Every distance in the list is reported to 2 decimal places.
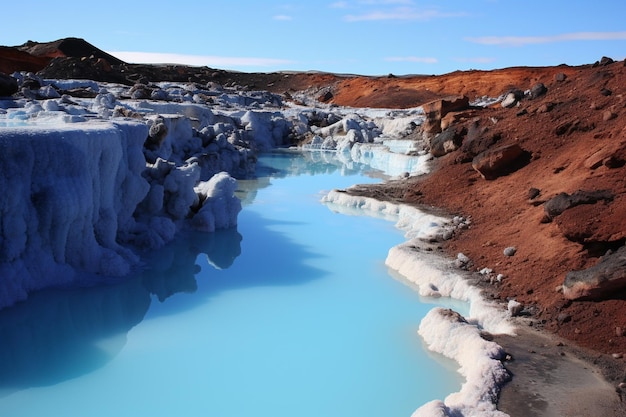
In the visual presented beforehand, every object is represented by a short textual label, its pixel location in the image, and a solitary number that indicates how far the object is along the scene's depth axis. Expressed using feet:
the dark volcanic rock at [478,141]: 43.45
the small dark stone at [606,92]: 39.94
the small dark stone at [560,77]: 49.85
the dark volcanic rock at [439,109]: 57.06
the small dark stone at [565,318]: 20.08
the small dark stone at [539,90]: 48.65
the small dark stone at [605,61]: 49.04
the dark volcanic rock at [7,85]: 52.37
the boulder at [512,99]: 52.06
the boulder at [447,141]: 48.03
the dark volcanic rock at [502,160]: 38.04
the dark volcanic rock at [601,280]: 19.03
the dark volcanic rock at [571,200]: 23.56
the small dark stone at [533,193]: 31.04
